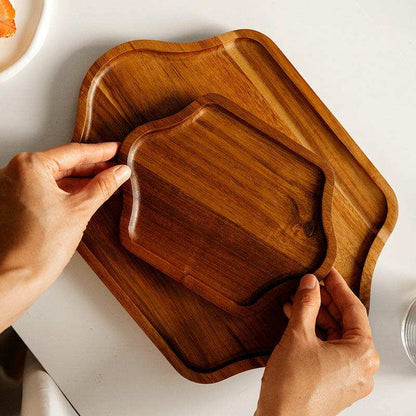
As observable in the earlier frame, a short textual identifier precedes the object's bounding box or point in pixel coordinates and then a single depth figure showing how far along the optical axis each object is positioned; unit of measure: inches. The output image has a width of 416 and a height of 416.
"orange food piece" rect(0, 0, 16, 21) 32.4
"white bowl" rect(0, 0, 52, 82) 34.2
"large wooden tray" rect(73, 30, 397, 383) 34.1
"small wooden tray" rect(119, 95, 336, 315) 33.3
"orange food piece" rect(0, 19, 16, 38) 32.7
